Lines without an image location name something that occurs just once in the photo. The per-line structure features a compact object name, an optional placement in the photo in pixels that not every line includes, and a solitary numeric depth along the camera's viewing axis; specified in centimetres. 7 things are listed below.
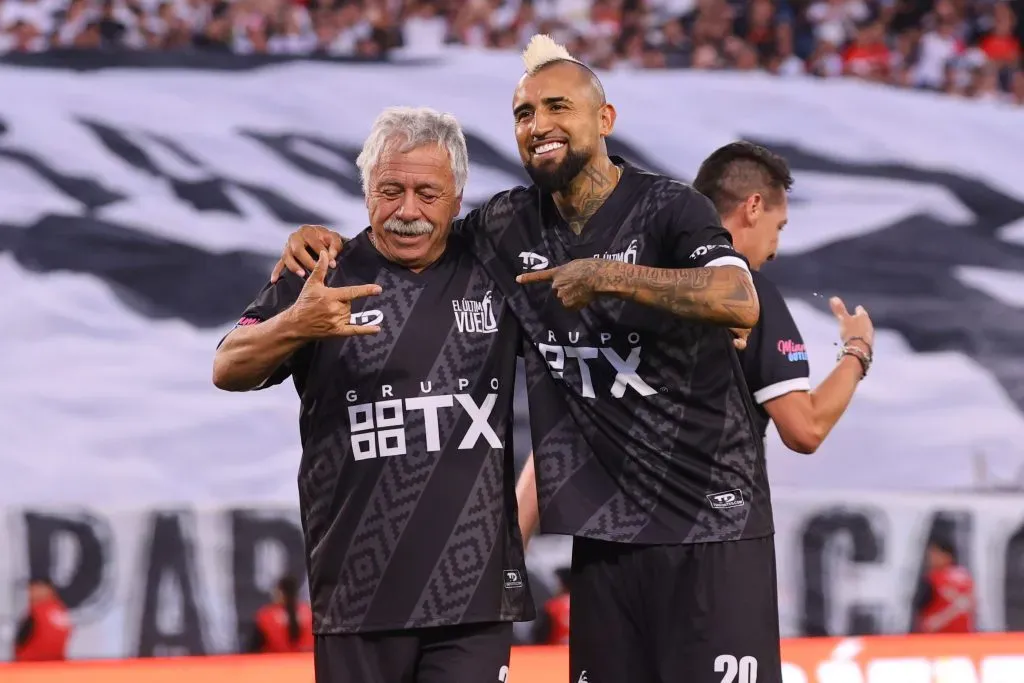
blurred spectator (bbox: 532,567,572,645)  1332
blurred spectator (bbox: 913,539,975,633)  1359
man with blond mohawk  609
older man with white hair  602
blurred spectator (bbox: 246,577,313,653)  1304
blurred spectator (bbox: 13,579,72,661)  1270
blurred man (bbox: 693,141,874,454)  716
